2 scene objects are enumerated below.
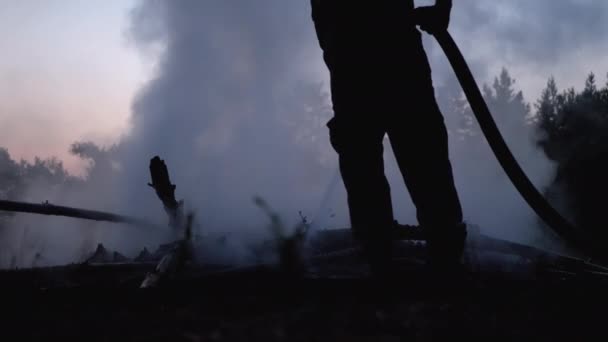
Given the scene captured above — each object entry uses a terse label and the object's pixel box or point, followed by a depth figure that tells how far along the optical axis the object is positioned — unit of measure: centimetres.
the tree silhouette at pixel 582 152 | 2080
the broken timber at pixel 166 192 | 455
